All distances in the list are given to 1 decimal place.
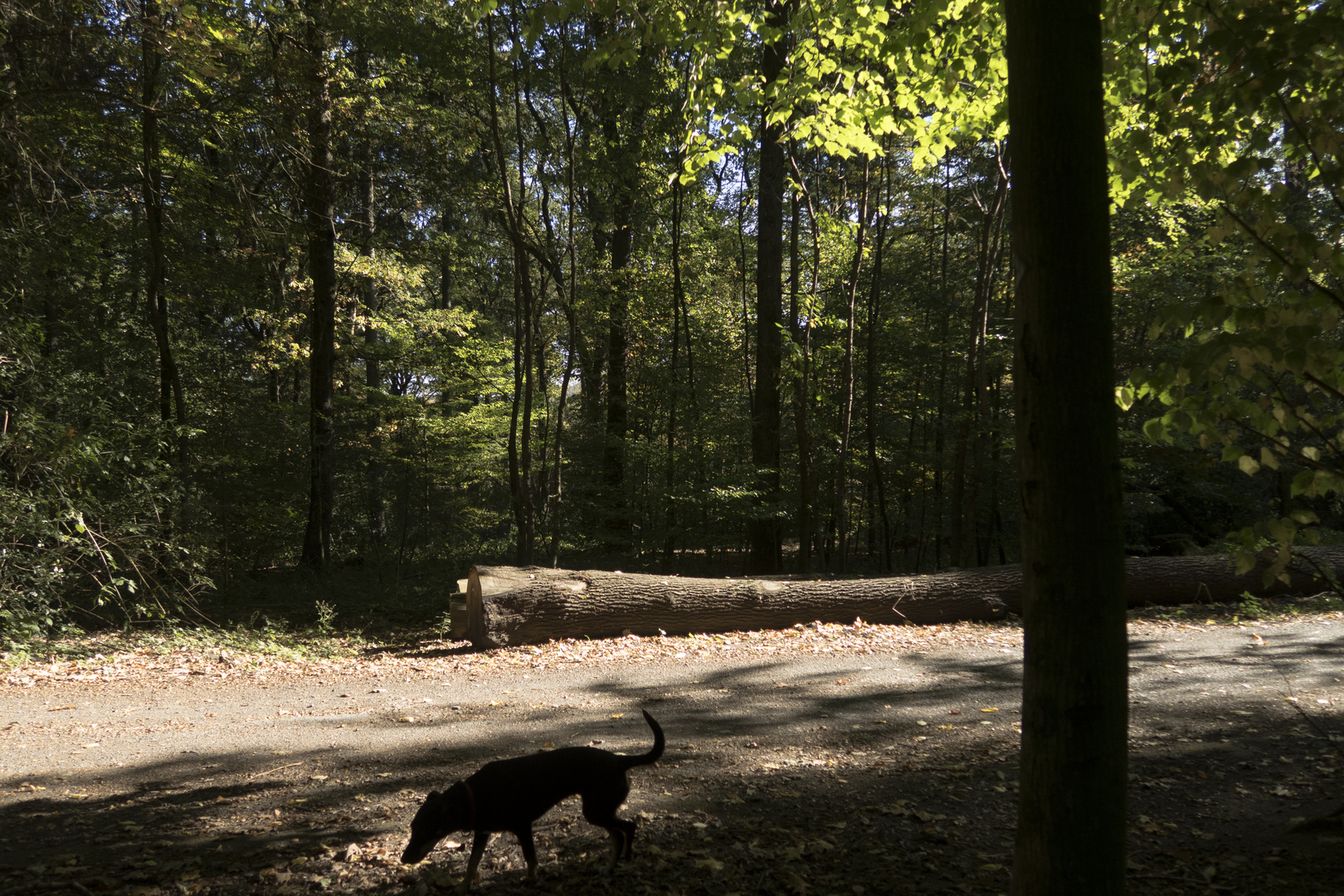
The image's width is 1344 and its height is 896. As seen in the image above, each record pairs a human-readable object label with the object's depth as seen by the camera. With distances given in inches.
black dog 107.0
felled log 347.3
